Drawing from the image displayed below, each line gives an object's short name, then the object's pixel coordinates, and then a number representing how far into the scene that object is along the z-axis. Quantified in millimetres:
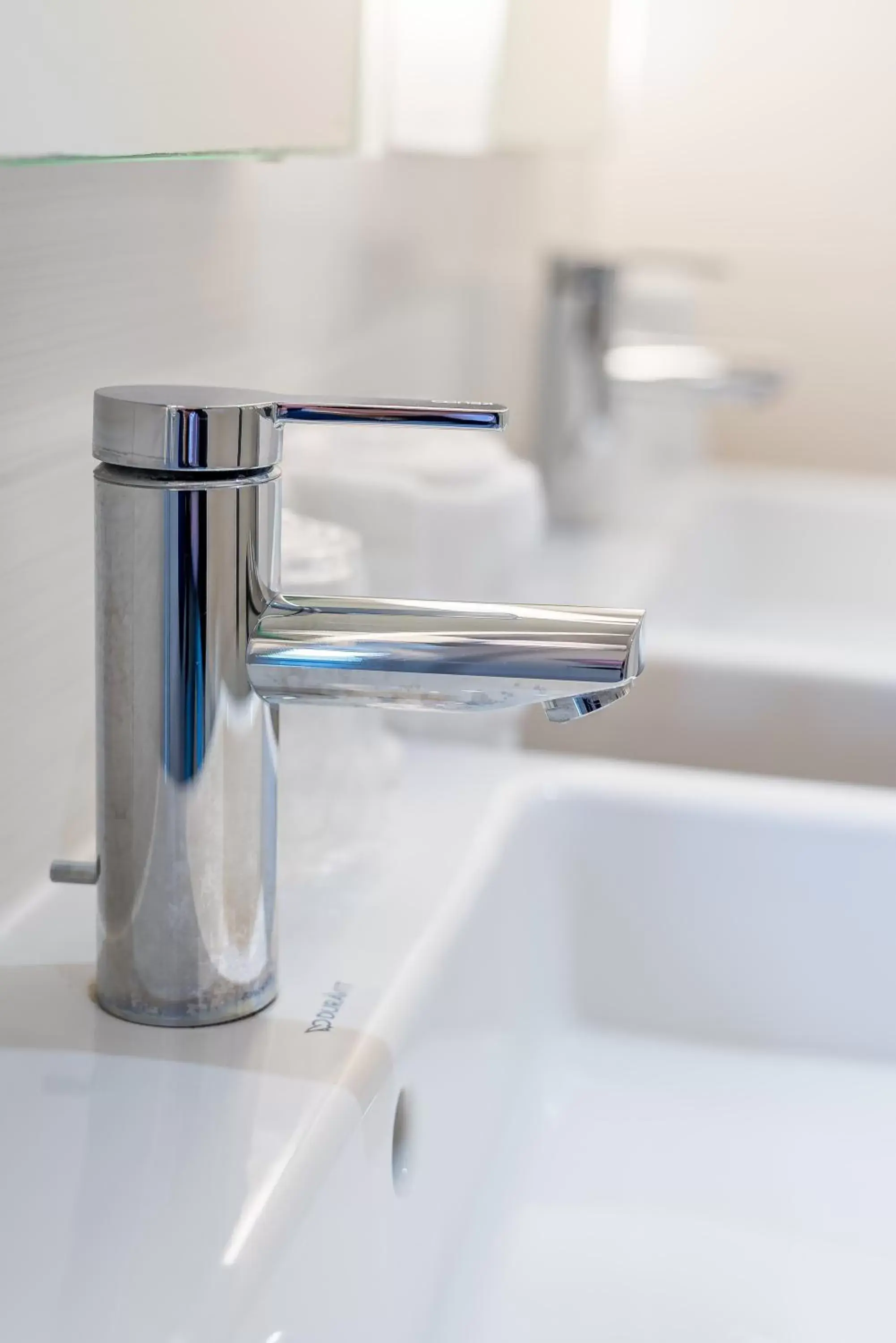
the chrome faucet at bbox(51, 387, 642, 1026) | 372
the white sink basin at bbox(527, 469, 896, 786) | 738
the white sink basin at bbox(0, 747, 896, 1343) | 340
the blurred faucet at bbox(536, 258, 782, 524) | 1105
